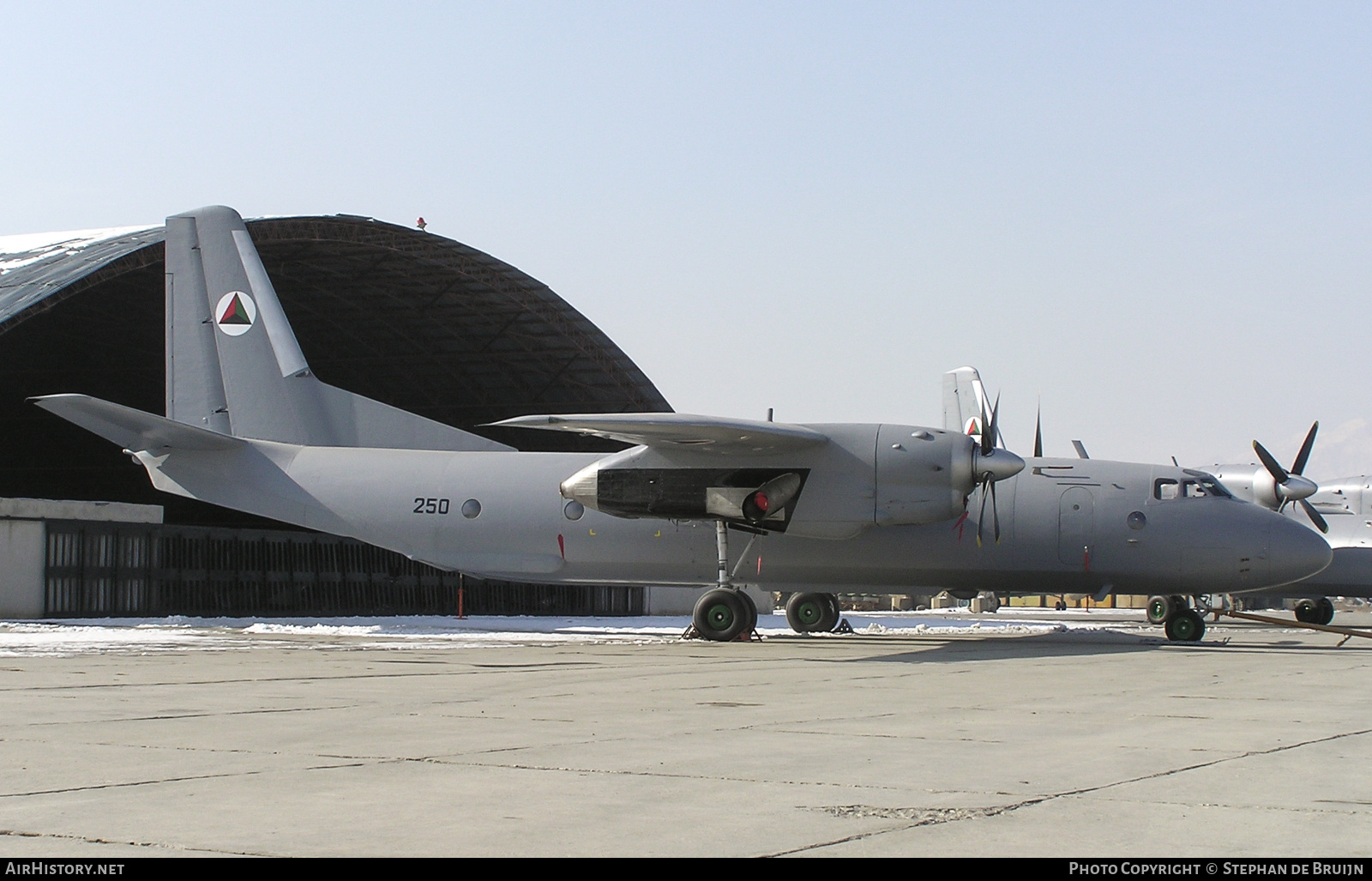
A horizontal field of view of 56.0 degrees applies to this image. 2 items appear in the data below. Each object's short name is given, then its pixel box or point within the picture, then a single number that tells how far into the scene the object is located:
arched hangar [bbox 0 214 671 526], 37.69
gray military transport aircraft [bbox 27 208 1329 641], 22.42
